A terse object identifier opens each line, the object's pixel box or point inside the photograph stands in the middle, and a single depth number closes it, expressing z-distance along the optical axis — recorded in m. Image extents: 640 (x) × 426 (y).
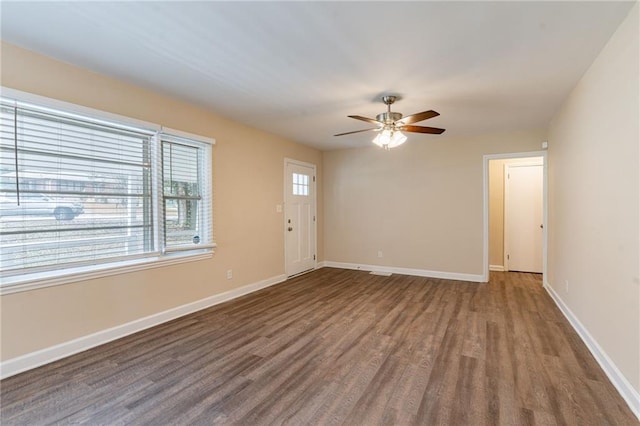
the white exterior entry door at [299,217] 5.32
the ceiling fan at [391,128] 3.28
